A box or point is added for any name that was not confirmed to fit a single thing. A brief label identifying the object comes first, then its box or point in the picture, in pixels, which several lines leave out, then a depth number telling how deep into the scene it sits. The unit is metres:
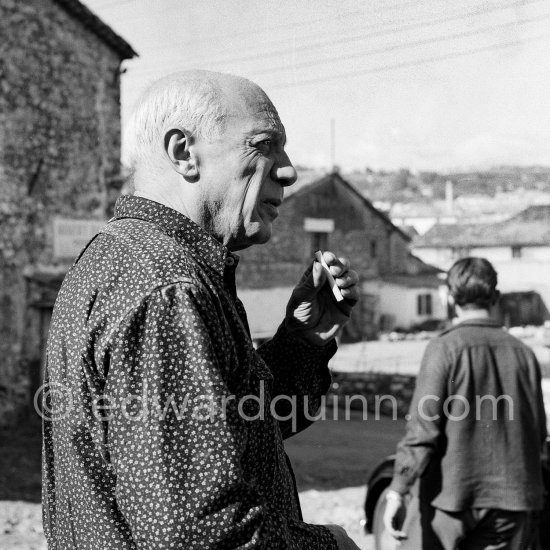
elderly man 1.22
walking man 3.32
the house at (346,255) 24.25
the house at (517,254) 38.31
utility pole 28.70
